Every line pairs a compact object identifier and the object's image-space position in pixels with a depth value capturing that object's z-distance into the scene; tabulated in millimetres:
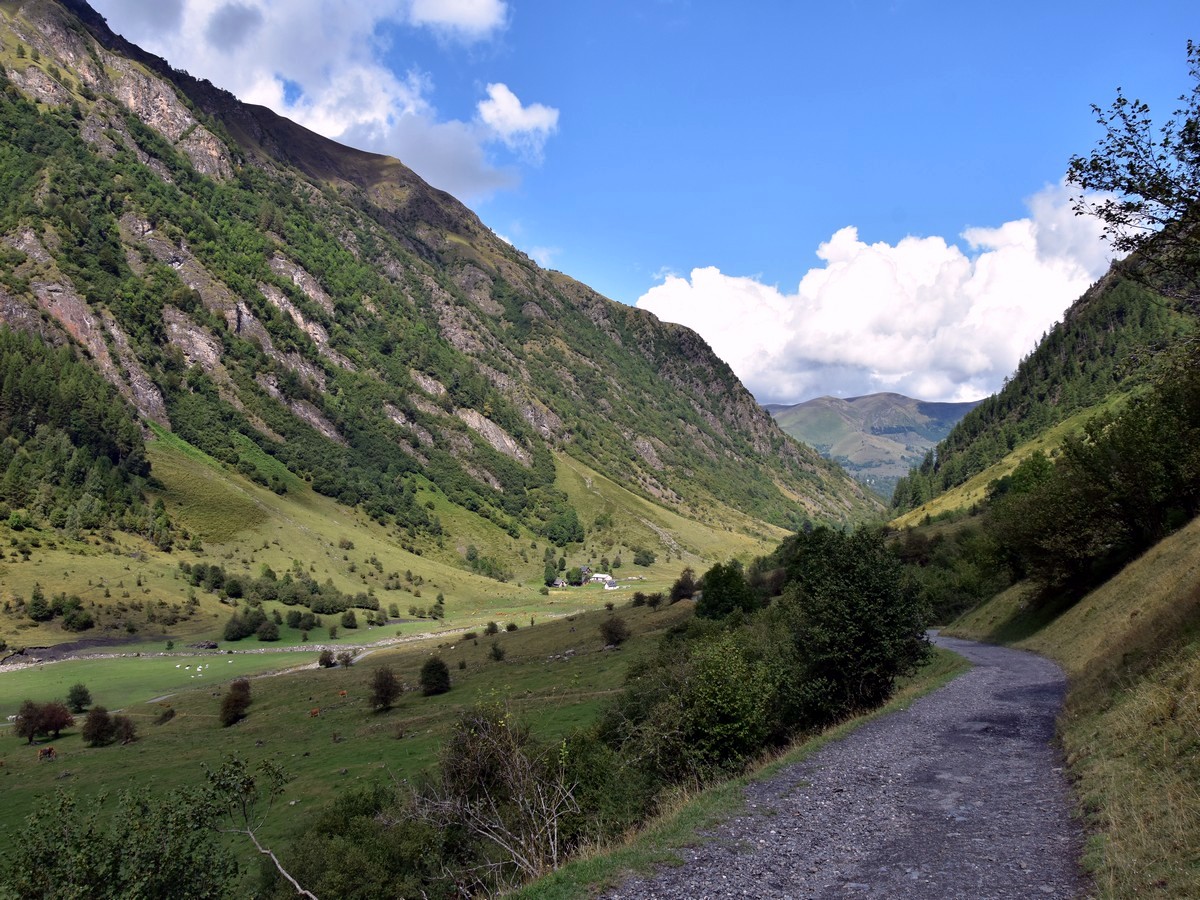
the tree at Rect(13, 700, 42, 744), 76625
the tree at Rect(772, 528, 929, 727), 31328
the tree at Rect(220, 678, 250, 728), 82312
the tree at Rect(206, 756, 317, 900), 28967
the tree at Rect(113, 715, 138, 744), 75750
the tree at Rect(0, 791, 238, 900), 22953
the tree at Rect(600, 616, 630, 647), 91812
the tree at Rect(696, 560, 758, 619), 80750
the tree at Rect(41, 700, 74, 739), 76938
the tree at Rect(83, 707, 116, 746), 74750
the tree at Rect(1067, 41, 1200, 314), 16125
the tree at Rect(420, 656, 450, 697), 82562
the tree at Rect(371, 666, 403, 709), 78500
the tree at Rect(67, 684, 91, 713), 92000
